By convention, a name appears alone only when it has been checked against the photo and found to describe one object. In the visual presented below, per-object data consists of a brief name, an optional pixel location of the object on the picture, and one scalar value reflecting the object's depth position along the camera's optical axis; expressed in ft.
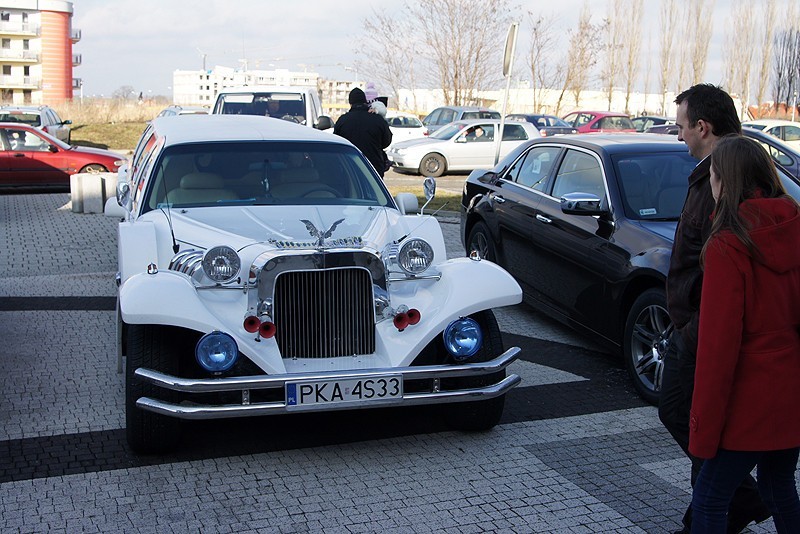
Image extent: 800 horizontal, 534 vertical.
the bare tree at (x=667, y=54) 171.73
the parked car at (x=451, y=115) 96.84
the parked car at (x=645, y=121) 105.40
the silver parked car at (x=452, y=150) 77.00
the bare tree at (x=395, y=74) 133.59
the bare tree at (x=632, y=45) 171.73
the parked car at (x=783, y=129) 85.76
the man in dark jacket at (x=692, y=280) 11.87
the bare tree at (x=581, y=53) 158.51
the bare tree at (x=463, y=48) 124.06
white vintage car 15.84
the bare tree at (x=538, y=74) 148.77
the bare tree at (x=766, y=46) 165.89
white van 52.17
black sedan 20.36
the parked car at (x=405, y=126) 97.50
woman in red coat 10.17
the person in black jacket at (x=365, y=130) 35.60
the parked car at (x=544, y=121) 111.54
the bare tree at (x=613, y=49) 171.73
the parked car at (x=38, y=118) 81.66
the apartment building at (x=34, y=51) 307.37
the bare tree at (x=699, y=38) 169.07
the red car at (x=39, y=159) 59.41
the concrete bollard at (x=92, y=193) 48.24
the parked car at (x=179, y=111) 96.43
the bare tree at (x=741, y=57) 168.45
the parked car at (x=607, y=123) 99.30
